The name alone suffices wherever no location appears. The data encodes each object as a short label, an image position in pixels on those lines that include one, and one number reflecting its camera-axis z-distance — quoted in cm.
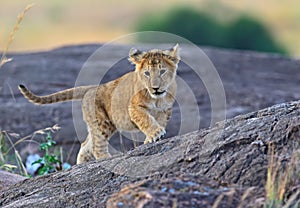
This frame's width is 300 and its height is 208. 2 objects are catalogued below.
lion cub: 1608
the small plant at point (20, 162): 1830
